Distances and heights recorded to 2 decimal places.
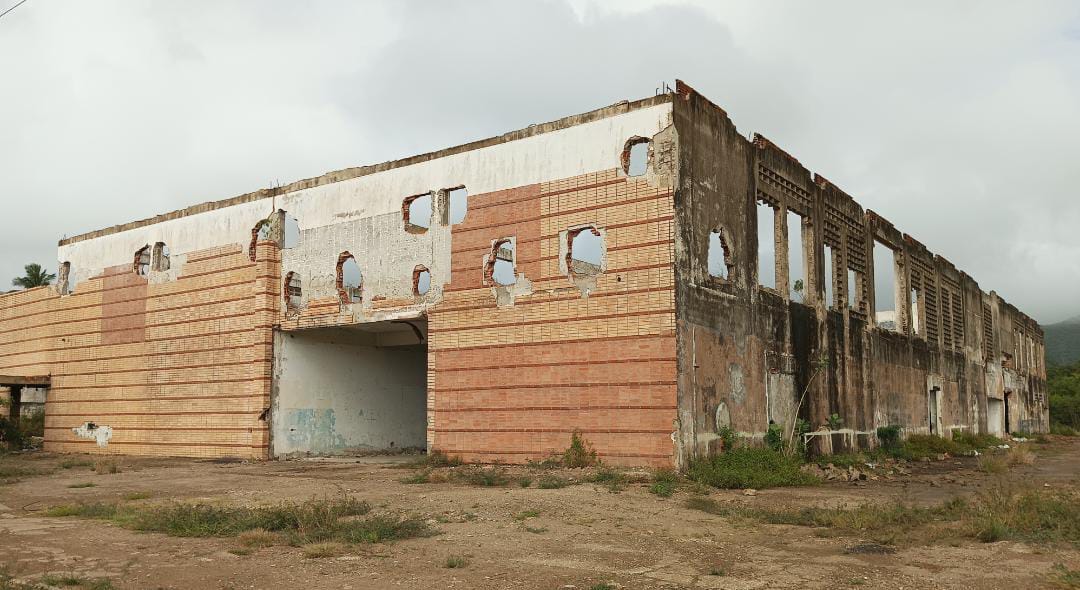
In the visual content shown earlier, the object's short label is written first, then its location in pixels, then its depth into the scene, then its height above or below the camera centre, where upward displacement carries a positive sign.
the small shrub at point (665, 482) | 12.09 -1.28
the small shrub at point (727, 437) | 14.91 -0.70
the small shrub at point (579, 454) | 14.71 -0.99
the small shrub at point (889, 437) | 21.64 -1.02
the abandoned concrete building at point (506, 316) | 14.73 +1.79
